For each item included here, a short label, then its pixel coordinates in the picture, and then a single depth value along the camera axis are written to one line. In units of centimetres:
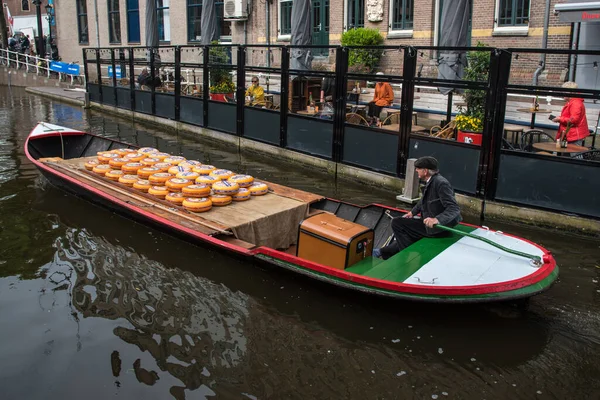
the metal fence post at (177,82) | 1717
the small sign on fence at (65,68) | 3052
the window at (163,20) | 3088
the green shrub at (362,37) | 2002
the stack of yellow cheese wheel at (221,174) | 952
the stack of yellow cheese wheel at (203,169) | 997
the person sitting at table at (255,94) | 1450
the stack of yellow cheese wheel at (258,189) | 932
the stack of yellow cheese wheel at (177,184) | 915
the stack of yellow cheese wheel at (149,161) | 1058
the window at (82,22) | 3800
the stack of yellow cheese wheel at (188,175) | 947
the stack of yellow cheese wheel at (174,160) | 1068
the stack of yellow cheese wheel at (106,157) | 1103
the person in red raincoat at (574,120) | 946
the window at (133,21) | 3356
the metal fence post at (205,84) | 1627
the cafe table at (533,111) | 971
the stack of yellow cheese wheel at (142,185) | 960
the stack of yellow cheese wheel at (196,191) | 877
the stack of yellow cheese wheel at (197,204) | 853
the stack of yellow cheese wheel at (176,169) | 993
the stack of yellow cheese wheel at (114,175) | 1030
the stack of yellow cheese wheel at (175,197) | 892
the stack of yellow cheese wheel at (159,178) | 956
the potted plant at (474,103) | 966
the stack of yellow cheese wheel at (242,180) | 943
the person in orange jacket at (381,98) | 1105
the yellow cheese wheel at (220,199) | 877
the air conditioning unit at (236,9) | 2544
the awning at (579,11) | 1345
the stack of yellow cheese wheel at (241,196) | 902
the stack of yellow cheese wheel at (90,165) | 1094
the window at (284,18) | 2412
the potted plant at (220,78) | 1570
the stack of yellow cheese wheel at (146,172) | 991
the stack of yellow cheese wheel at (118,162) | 1068
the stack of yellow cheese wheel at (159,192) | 930
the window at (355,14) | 2138
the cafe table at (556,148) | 904
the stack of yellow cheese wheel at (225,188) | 886
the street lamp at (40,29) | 3269
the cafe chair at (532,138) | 972
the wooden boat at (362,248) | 607
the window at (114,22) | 3516
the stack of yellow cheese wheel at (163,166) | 1021
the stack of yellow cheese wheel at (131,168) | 1039
